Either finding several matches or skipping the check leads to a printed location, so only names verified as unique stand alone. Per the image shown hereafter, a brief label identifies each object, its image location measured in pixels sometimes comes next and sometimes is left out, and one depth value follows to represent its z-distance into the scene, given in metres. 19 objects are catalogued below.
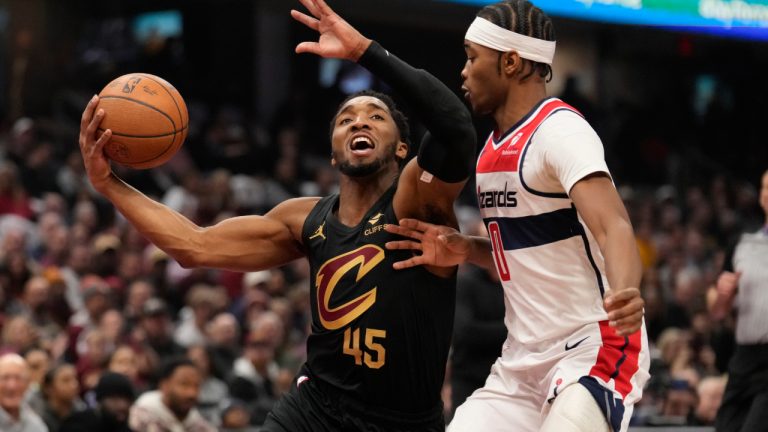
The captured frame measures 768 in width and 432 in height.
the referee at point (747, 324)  11.61
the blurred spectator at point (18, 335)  15.97
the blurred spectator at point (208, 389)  16.74
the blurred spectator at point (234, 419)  16.08
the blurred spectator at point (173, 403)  14.35
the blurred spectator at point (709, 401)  17.35
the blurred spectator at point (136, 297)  18.47
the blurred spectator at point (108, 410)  13.82
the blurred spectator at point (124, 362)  15.71
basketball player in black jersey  8.63
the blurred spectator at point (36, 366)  14.99
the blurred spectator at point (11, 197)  20.30
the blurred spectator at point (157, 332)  17.79
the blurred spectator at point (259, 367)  17.03
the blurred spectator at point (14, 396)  13.33
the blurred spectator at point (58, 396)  14.38
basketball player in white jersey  7.39
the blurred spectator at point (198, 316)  18.88
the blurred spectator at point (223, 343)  17.93
